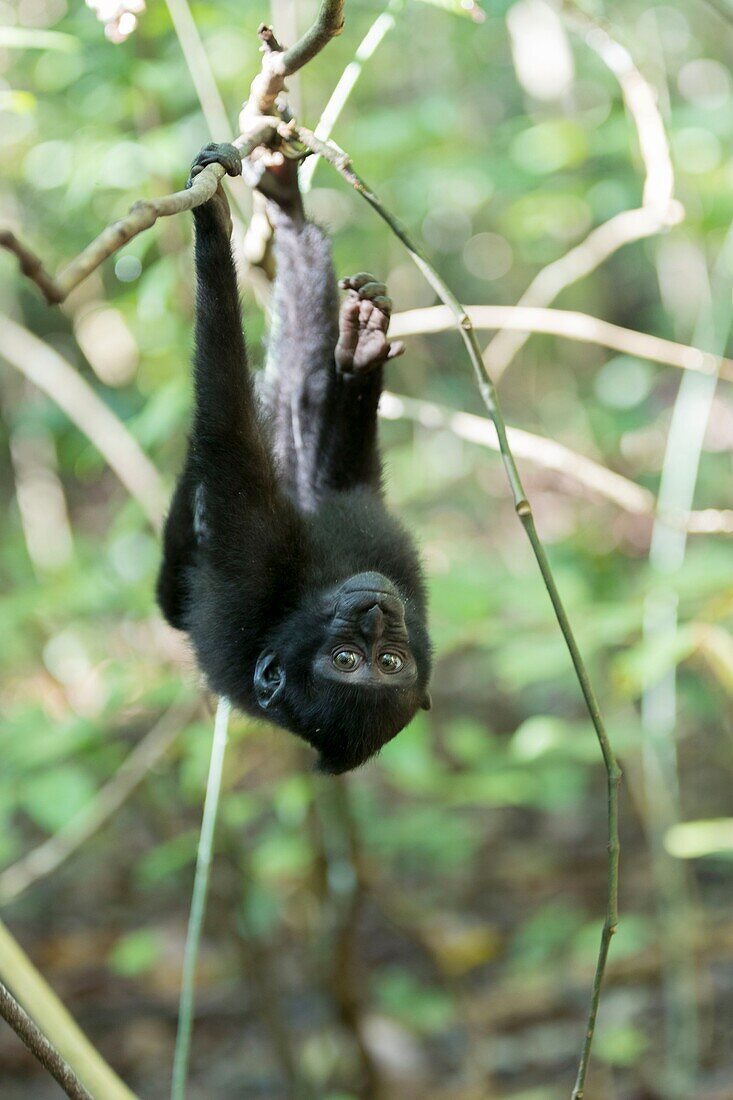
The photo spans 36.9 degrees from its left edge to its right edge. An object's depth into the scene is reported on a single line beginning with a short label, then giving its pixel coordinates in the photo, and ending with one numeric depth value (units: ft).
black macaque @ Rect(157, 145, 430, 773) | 10.27
